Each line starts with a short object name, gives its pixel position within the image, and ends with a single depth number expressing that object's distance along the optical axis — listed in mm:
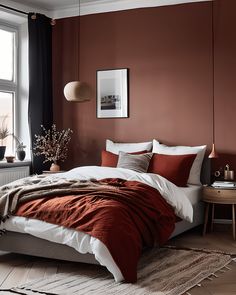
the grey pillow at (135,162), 6023
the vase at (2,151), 6820
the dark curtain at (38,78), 7160
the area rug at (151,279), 3775
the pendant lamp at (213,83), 6305
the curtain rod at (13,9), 6729
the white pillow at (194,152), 6109
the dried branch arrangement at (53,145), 7031
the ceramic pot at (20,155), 7039
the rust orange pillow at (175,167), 5899
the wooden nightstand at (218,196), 5594
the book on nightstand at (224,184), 5696
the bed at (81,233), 4086
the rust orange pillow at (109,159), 6418
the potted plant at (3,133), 6830
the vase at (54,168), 6934
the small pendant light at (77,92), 5962
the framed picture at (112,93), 6906
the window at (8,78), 7152
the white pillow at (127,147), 6539
